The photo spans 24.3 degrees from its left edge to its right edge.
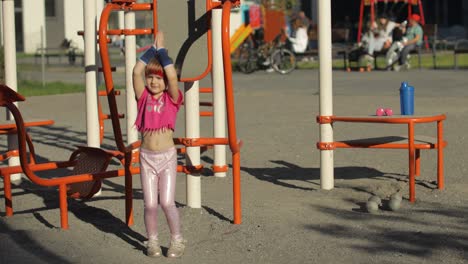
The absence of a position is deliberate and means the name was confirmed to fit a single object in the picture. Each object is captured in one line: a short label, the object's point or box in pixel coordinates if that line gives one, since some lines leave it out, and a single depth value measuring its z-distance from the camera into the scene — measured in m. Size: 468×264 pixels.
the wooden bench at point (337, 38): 36.53
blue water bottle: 9.46
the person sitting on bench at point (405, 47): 28.80
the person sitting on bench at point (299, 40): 32.34
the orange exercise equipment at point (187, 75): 7.69
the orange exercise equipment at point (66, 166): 7.82
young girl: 7.19
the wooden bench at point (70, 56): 39.92
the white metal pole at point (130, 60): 10.05
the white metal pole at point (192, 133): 8.67
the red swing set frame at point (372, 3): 32.72
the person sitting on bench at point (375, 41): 29.92
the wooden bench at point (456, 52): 27.88
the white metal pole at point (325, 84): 9.47
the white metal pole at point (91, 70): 9.55
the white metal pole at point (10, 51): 10.78
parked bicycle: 29.52
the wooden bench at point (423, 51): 29.69
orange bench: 8.96
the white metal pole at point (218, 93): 9.54
